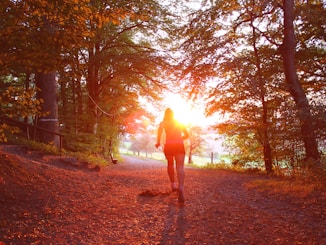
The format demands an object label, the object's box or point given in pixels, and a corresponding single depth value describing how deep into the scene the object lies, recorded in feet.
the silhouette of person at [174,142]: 19.20
